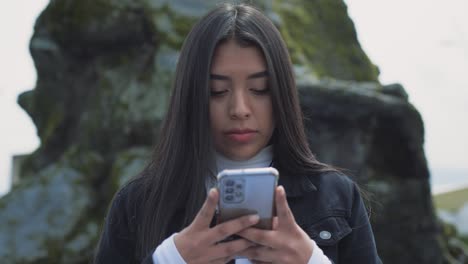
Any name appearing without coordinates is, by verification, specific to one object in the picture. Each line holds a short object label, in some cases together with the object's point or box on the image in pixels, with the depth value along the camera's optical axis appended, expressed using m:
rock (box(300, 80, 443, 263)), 6.39
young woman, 2.09
